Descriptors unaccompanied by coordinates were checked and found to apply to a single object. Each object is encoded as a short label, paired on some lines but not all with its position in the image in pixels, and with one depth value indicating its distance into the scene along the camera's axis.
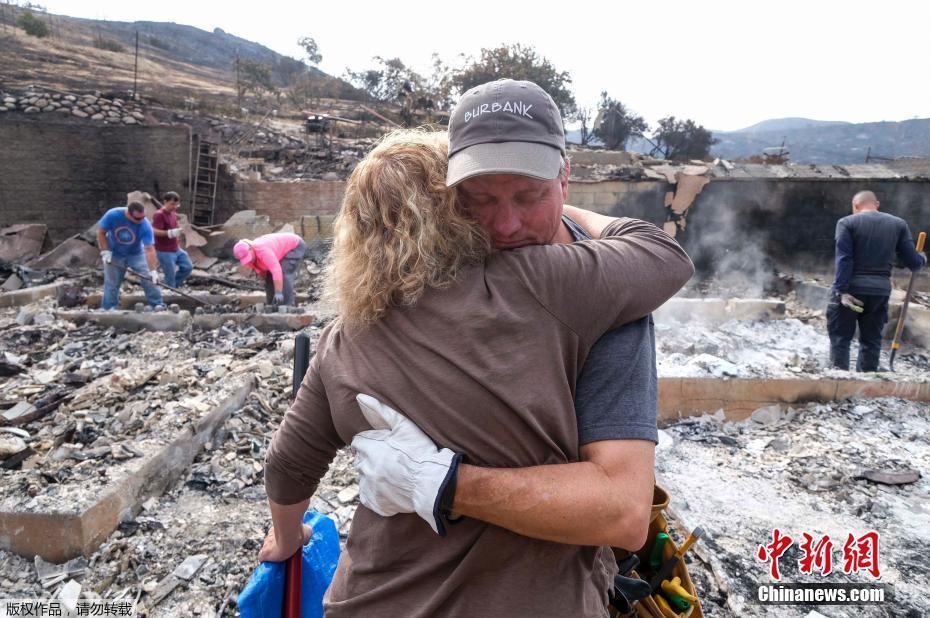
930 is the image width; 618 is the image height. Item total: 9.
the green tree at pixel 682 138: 25.75
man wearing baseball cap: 0.87
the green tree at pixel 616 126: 25.80
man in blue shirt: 7.36
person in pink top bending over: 6.47
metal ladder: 12.55
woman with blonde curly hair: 0.91
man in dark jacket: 4.95
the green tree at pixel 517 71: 26.55
